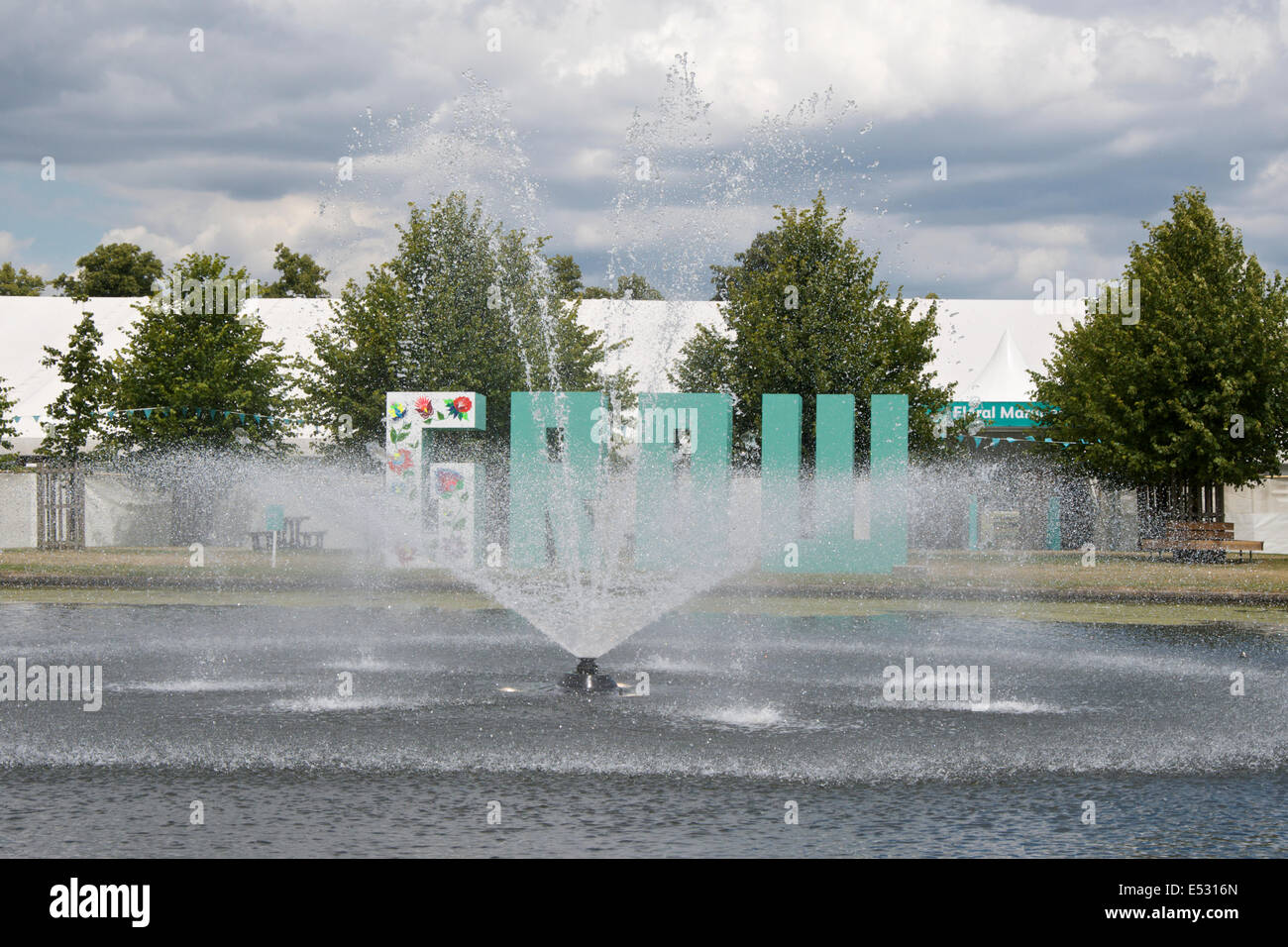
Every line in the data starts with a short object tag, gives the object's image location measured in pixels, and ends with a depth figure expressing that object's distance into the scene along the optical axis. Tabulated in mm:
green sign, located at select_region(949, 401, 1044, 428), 36375
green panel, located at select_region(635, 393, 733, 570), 29703
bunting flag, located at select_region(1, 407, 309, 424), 36781
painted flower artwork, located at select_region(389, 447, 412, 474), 28016
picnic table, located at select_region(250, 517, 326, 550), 35375
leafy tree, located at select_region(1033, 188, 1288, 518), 32375
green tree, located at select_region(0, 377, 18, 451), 36406
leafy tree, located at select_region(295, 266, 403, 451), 36719
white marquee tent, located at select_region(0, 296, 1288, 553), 37875
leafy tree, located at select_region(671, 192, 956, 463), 29875
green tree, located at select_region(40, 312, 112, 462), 37000
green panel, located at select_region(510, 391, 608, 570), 29281
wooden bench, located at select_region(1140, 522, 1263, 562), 31156
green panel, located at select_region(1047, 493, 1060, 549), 39656
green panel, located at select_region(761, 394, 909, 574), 28984
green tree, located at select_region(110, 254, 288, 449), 36875
